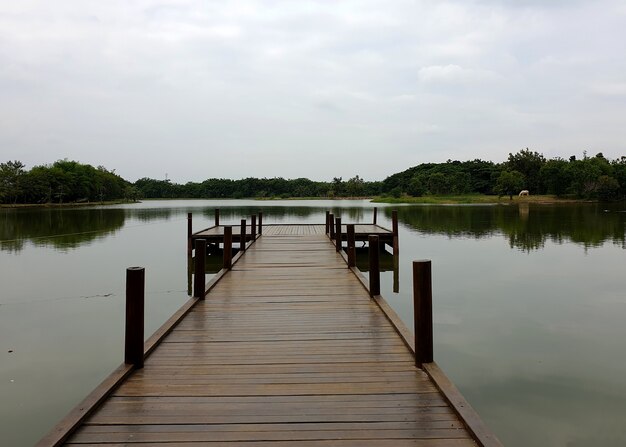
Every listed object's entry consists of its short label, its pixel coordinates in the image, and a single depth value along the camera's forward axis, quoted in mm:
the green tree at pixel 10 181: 56281
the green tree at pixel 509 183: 60594
